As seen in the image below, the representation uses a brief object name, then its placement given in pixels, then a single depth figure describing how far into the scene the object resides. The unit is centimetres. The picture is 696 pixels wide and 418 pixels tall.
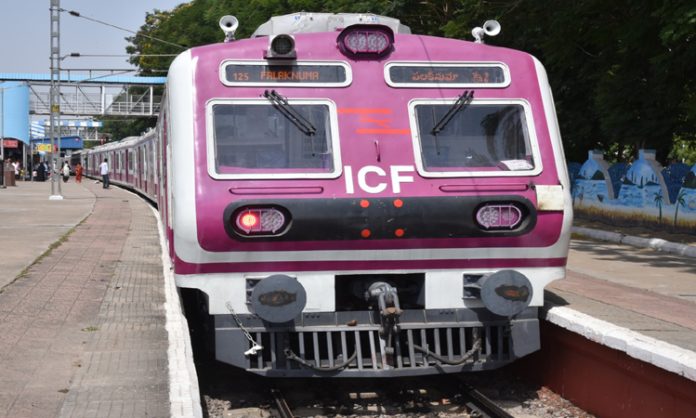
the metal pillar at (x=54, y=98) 3144
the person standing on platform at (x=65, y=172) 5466
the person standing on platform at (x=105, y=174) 4316
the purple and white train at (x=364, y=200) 643
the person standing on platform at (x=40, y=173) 5609
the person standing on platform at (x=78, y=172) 5431
